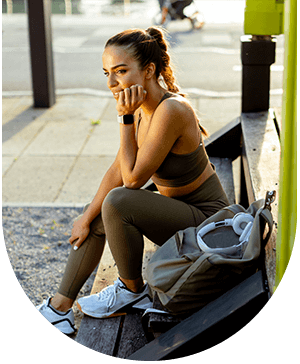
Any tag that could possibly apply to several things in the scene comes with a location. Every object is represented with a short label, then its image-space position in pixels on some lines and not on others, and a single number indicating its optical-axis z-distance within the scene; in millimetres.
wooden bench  2037
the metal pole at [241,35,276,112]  4527
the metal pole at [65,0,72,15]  21203
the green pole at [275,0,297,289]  1860
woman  2682
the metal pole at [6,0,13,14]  21266
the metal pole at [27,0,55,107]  7906
